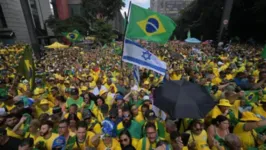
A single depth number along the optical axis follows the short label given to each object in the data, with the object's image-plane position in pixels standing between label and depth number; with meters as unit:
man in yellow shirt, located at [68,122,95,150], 2.99
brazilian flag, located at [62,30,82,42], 16.73
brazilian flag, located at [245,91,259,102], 4.20
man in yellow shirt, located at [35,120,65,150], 3.06
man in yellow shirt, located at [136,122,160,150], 2.93
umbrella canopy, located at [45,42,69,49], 15.70
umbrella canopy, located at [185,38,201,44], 16.97
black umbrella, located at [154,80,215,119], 2.63
